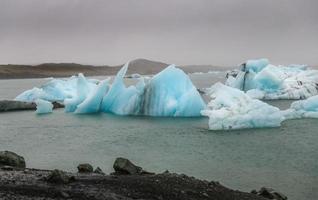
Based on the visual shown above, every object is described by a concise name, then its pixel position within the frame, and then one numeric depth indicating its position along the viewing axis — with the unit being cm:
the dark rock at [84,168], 1335
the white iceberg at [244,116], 2333
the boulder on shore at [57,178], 1002
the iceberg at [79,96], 3259
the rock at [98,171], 1316
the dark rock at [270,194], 1142
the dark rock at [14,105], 3556
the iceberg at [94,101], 2995
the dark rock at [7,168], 1185
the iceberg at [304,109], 2737
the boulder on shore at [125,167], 1287
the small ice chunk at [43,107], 3303
